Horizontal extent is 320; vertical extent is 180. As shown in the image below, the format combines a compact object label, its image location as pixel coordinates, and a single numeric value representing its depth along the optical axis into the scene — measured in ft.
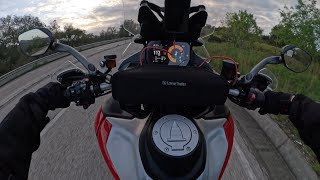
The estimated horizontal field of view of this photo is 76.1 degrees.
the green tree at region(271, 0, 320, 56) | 62.63
